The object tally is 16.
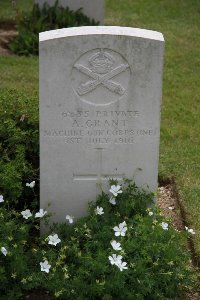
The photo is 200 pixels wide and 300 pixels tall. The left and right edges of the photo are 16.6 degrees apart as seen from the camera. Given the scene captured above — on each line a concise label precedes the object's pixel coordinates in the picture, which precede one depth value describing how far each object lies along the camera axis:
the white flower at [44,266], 4.42
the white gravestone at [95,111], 4.74
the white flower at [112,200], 5.01
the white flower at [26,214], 4.87
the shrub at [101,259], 4.33
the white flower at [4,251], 4.32
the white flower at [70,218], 4.90
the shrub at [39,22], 10.31
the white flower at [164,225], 4.76
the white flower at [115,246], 4.43
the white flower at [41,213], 4.84
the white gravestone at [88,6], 10.84
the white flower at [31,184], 5.17
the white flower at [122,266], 4.27
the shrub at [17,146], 5.10
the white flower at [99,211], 4.86
